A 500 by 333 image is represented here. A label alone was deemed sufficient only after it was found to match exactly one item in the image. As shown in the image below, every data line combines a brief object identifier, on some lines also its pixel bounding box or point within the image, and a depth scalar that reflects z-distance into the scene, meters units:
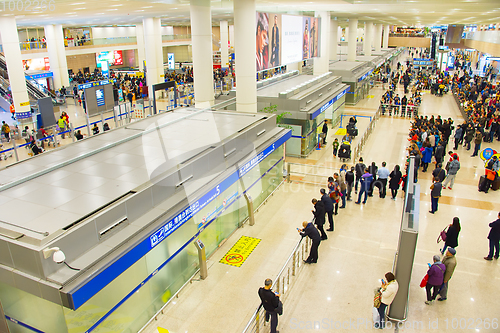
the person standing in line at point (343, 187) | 10.88
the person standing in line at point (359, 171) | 11.98
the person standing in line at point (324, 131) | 17.92
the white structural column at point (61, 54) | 32.16
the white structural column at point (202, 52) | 15.03
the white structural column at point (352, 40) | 34.19
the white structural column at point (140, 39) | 38.19
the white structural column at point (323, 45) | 24.75
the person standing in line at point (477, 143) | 15.69
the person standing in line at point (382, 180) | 11.70
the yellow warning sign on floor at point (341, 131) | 20.47
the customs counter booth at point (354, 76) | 26.98
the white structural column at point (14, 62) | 19.66
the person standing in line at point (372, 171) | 11.86
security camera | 4.64
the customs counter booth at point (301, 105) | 15.88
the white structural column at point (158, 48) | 30.11
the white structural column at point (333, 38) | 32.16
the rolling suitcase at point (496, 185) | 12.37
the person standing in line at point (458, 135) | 16.66
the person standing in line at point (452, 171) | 12.26
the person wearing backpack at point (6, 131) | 17.84
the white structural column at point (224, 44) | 42.22
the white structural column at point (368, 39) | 42.94
